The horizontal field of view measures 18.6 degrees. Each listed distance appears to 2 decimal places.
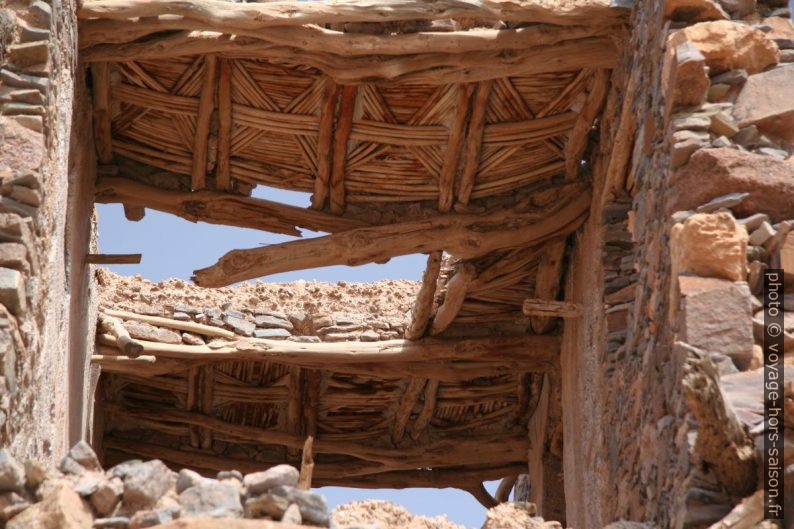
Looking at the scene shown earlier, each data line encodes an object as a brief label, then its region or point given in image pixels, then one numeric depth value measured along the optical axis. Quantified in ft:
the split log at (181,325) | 51.38
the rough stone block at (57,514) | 20.06
